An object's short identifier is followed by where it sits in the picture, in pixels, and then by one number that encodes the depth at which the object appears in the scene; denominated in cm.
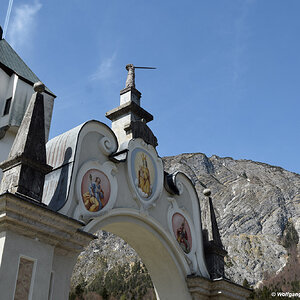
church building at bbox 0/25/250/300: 774
